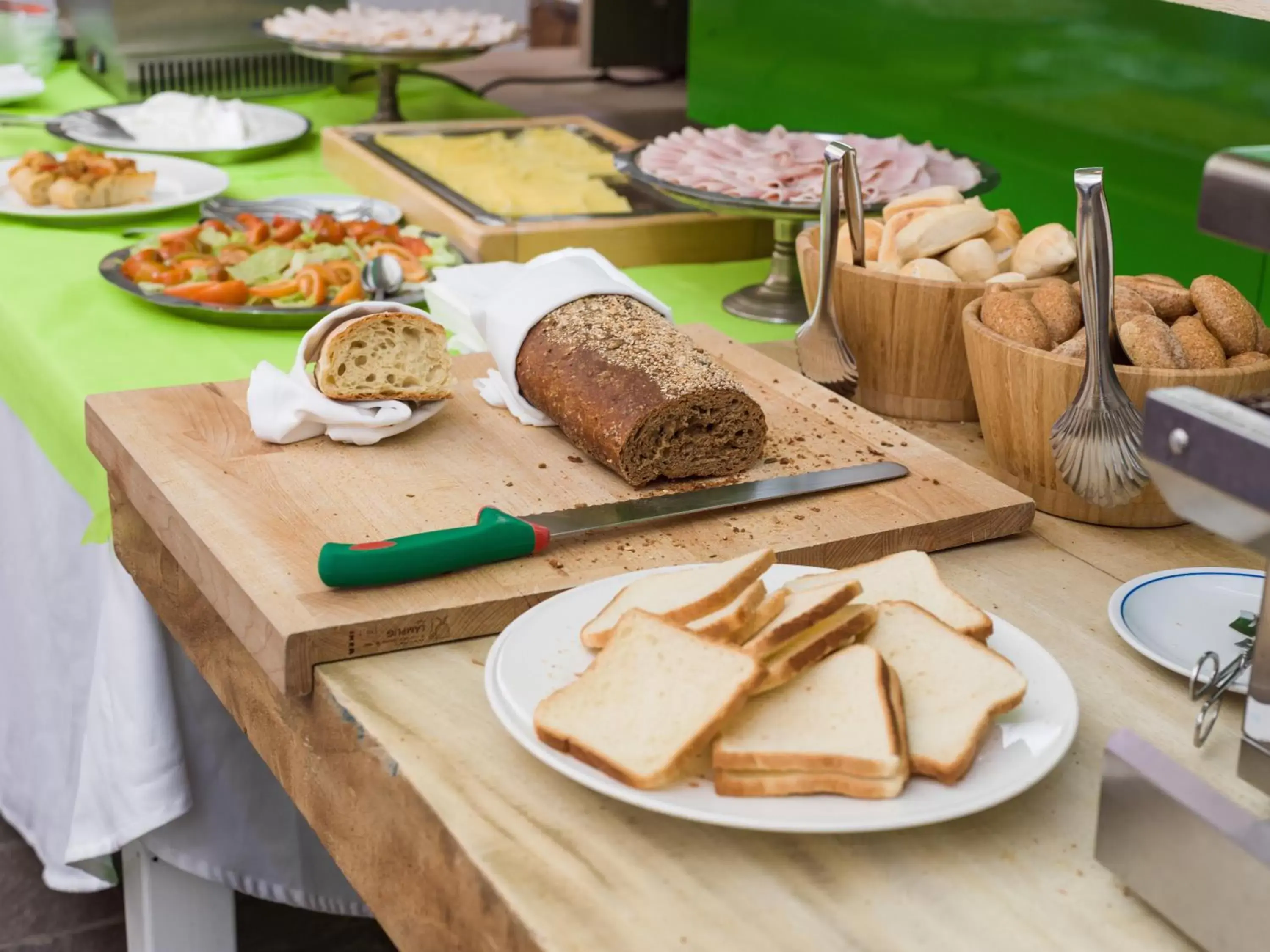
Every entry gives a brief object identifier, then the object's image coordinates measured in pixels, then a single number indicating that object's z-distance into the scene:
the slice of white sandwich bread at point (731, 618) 0.85
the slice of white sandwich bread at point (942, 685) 0.78
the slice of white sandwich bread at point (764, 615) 0.86
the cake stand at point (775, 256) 1.66
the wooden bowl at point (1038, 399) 1.11
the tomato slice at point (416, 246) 1.90
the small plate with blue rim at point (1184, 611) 0.97
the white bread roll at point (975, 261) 1.36
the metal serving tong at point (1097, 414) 1.04
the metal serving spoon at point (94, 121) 2.61
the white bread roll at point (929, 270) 1.36
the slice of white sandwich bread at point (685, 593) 0.89
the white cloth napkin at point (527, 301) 1.32
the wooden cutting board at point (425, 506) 0.99
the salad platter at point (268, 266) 1.72
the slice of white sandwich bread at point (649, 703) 0.77
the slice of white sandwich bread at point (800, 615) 0.83
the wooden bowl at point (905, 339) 1.35
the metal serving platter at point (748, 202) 1.63
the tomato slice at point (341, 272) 1.78
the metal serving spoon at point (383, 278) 1.75
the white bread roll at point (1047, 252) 1.35
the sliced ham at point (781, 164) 1.68
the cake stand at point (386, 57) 2.67
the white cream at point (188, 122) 2.60
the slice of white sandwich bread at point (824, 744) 0.77
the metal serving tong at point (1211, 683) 0.85
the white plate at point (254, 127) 2.56
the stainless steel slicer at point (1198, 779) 0.61
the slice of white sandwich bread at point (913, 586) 0.92
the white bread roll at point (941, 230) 1.39
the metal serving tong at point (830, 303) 1.35
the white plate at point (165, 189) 2.14
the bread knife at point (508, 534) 0.98
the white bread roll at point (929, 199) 1.44
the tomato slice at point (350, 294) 1.72
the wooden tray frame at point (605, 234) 1.93
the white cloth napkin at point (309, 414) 1.23
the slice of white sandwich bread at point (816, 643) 0.82
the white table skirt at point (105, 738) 1.47
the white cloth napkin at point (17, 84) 2.91
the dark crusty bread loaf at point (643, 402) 1.18
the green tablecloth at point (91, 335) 1.56
